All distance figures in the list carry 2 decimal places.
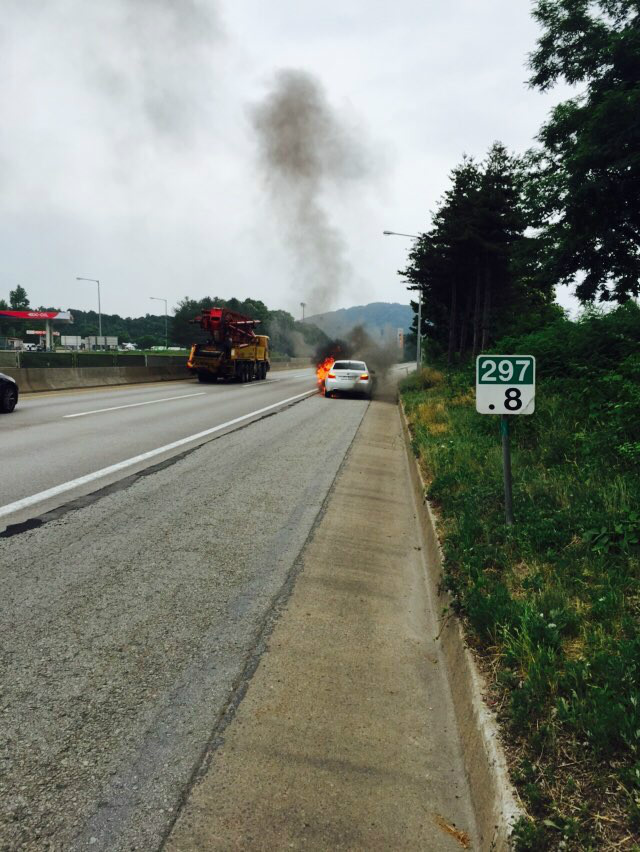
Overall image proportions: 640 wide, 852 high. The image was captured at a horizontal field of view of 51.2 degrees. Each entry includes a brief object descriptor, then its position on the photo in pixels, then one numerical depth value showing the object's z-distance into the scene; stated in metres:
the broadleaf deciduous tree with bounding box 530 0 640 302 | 19.31
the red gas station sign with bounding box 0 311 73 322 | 91.06
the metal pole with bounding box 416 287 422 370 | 41.82
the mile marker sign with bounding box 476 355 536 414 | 5.50
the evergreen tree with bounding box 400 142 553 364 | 30.41
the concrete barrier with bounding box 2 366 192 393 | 23.28
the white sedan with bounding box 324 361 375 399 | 25.75
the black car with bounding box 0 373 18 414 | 15.38
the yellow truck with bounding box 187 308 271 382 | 31.42
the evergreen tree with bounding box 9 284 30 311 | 173.25
